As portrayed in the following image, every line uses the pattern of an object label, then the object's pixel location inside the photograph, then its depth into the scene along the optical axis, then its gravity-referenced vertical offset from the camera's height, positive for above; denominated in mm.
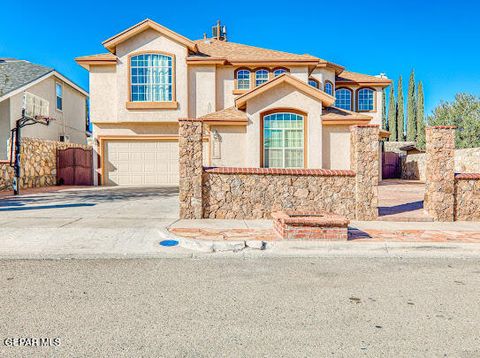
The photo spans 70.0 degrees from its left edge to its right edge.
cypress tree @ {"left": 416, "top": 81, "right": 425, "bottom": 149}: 42344 +8499
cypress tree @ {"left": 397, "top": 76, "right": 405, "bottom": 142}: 45375 +8253
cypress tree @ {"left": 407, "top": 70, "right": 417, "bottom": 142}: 43906 +8360
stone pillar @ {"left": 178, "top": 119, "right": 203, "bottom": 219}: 9742 +308
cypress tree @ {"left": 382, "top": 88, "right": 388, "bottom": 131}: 47500 +8522
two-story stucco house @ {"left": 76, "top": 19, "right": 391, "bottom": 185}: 19438 +5187
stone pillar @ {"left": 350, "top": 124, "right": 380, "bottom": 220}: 9898 +195
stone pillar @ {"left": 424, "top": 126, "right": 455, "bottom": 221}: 9977 +126
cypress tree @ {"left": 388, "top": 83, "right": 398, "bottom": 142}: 46375 +8371
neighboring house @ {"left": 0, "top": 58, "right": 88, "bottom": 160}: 20172 +5556
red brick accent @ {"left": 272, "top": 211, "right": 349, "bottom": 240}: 7441 -1132
